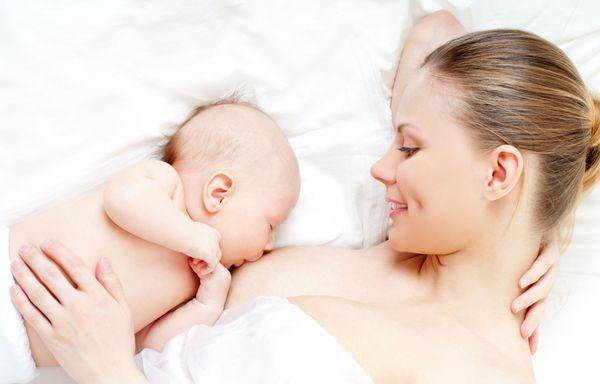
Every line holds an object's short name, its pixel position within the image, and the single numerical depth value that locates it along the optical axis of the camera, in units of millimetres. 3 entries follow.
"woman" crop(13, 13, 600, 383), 1553
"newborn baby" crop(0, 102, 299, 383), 1629
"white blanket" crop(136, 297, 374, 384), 1475
